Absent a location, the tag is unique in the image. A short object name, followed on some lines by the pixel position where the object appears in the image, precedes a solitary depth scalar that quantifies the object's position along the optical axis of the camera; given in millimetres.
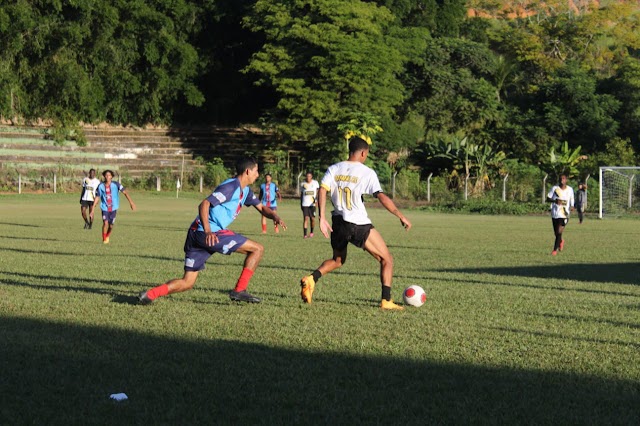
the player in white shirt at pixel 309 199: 27531
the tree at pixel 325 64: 61469
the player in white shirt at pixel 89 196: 28469
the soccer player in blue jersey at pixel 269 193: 28375
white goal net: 47031
